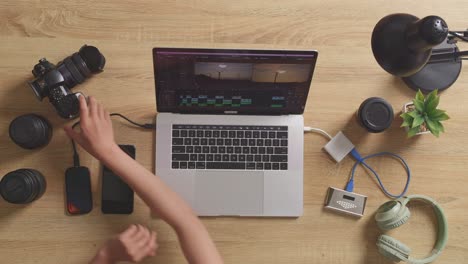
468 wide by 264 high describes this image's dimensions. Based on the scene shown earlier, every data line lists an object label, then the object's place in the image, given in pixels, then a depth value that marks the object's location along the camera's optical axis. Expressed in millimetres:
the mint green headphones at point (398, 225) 1002
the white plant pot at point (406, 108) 1058
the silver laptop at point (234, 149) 1019
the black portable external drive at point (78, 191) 1010
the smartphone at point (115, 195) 1021
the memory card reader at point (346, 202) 1051
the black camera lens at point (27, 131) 983
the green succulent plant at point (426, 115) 991
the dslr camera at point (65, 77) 991
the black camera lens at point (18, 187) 956
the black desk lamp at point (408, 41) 801
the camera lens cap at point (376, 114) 1049
